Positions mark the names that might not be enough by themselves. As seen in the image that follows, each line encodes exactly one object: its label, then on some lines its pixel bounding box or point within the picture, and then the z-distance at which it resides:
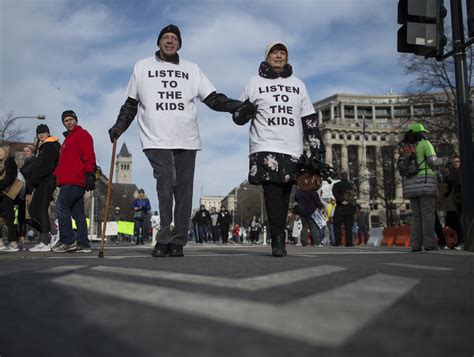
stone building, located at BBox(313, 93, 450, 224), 110.60
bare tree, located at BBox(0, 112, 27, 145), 33.94
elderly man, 5.48
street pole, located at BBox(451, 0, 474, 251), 6.74
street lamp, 33.25
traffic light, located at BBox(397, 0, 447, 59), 6.43
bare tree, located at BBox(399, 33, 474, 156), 27.33
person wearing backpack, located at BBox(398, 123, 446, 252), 7.55
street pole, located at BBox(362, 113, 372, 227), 46.40
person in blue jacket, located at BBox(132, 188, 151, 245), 18.54
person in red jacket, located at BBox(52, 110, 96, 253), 7.30
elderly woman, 5.50
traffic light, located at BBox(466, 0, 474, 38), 6.30
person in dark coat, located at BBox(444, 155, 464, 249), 10.27
